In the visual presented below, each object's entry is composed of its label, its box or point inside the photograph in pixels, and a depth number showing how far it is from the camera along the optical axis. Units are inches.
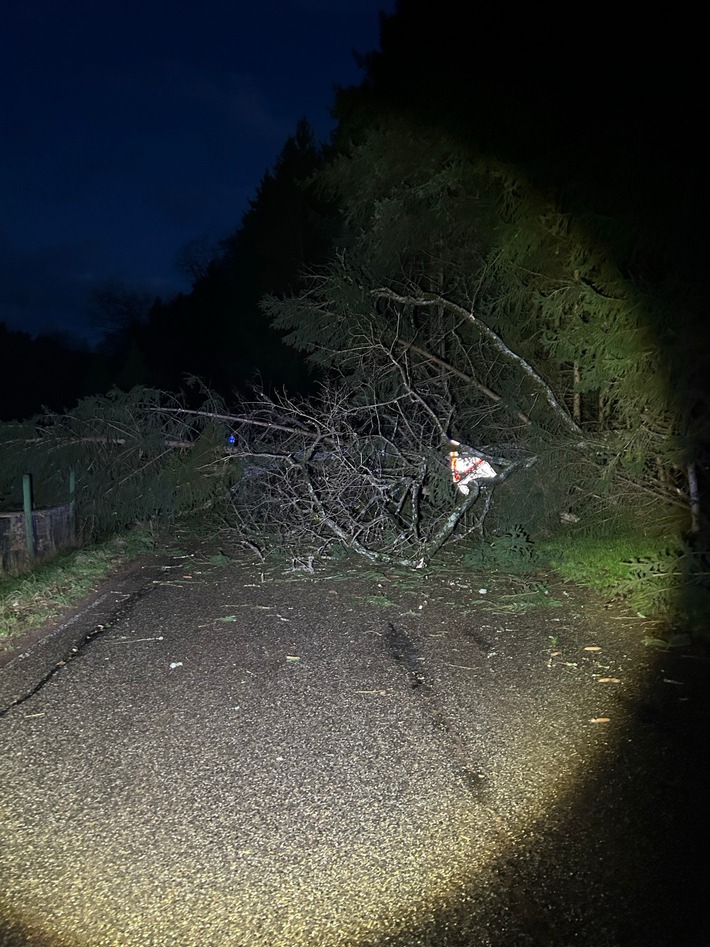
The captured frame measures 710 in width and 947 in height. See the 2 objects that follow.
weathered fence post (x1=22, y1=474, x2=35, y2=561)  317.7
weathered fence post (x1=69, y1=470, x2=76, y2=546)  363.6
